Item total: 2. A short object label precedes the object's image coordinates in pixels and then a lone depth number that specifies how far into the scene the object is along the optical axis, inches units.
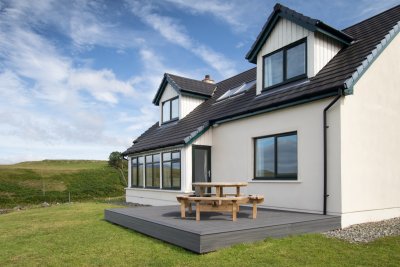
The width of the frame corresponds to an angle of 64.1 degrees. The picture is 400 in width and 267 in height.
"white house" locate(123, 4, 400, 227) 362.9
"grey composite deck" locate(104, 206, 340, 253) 257.8
